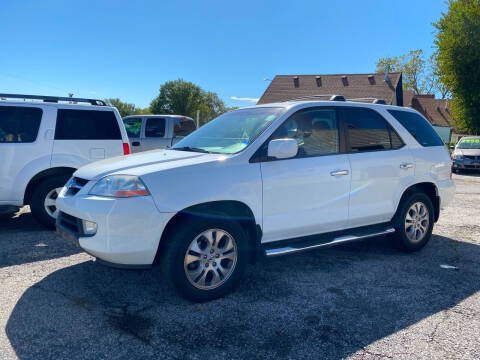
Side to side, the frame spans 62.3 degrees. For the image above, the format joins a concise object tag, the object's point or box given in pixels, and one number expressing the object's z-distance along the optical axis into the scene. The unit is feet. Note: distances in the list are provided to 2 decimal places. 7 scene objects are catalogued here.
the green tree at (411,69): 203.51
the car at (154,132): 36.68
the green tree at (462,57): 89.97
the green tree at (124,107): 252.01
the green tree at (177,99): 216.95
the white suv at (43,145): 18.61
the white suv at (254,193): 10.81
